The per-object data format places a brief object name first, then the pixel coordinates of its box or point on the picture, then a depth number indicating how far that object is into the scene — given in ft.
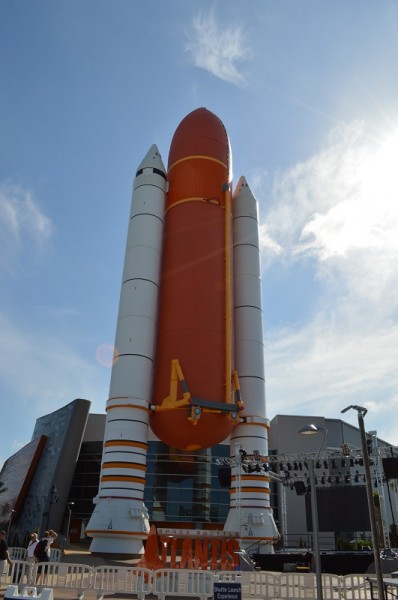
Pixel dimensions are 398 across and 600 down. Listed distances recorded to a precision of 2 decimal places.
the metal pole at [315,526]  31.35
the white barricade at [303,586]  37.04
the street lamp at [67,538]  121.70
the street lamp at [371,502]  29.17
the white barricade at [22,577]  37.51
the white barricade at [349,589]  36.46
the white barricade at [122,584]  37.01
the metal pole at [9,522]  126.91
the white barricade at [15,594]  20.57
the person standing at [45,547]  40.93
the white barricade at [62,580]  37.50
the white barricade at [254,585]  37.76
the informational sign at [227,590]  26.96
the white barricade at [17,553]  72.51
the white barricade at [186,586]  36.91
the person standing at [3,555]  35.83
